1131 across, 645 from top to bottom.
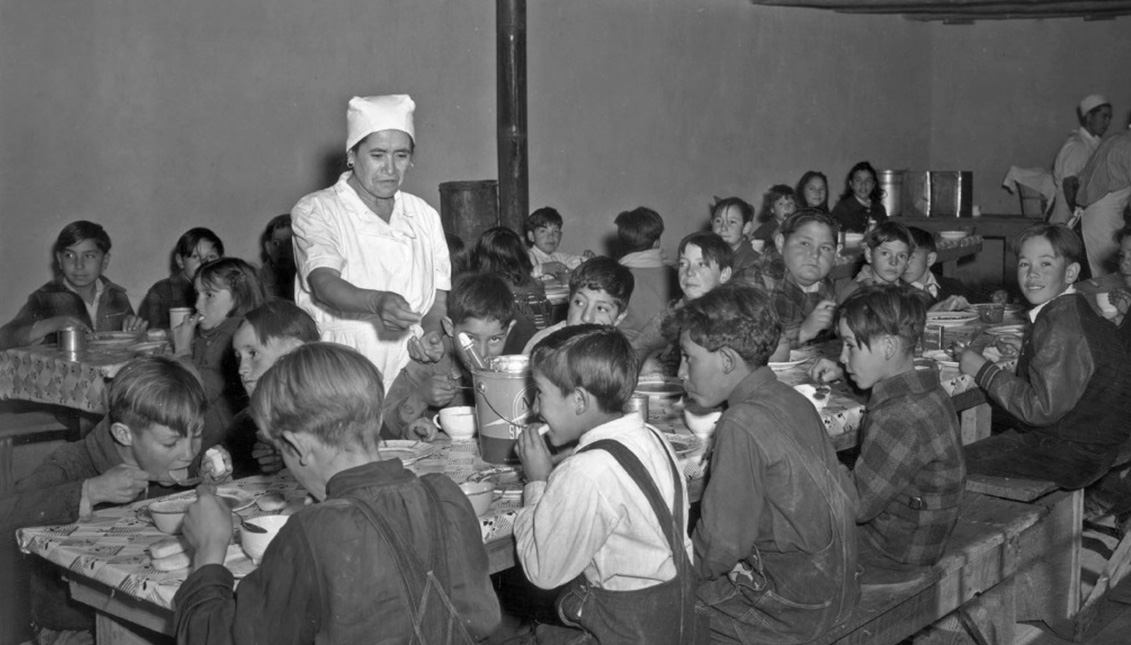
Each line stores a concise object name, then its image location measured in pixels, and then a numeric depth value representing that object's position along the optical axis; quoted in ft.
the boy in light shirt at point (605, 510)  8.32
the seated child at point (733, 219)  27.20
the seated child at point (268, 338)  11.46
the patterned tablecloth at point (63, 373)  16.49
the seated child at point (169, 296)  22.78
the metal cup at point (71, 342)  17.43
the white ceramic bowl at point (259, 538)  7.89
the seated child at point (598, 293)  14.06
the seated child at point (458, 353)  12.62
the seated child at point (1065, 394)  13.97
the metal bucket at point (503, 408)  10.19
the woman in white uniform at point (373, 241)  13.78
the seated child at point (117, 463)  9.34
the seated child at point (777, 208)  33.42
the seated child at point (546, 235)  27.43
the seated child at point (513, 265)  20.40
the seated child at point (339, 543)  6.66
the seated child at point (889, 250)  18.56
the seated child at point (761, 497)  9.35
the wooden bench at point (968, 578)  10.49
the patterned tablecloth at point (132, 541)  7.85
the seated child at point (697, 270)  15.88
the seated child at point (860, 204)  38.86
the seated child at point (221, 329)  14.28
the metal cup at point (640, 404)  10.52
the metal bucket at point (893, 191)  42.42
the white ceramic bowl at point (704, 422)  11.49
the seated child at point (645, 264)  21.71
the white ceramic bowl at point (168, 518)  8.67
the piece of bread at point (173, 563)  7.97
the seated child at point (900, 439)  10.93
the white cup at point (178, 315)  17.81
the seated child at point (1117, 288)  18.31
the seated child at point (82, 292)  20.94
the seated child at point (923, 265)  21.07
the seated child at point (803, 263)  17.31
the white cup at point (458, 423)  11.73
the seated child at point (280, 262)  23.53
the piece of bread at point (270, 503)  9.30
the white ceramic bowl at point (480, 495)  9.00
